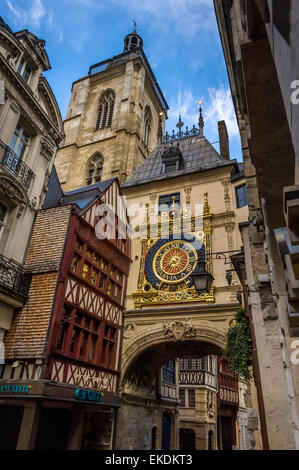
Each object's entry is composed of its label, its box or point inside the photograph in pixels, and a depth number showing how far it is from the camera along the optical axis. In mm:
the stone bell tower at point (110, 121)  23578
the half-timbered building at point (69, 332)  8000
